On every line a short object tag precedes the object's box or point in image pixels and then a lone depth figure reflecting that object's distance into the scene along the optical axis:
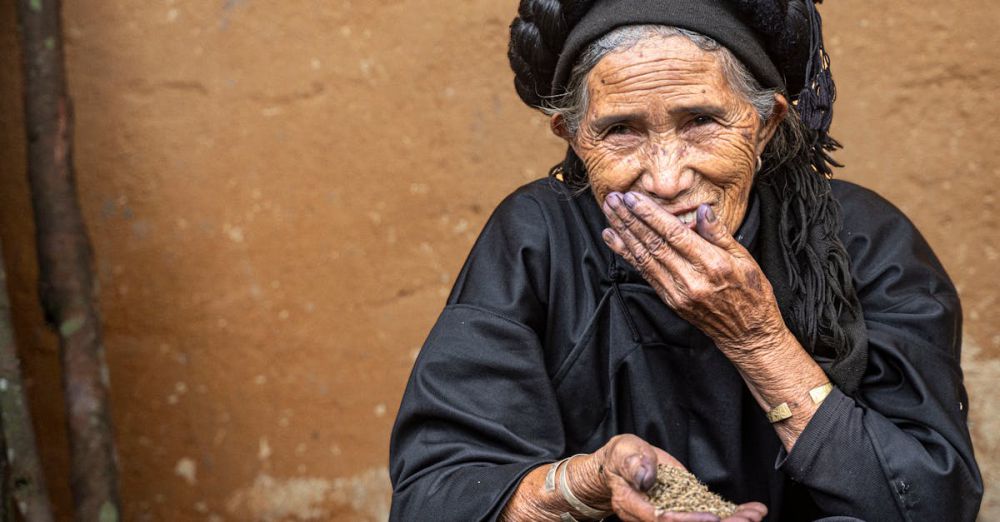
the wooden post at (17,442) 3.36
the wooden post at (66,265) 3.44
